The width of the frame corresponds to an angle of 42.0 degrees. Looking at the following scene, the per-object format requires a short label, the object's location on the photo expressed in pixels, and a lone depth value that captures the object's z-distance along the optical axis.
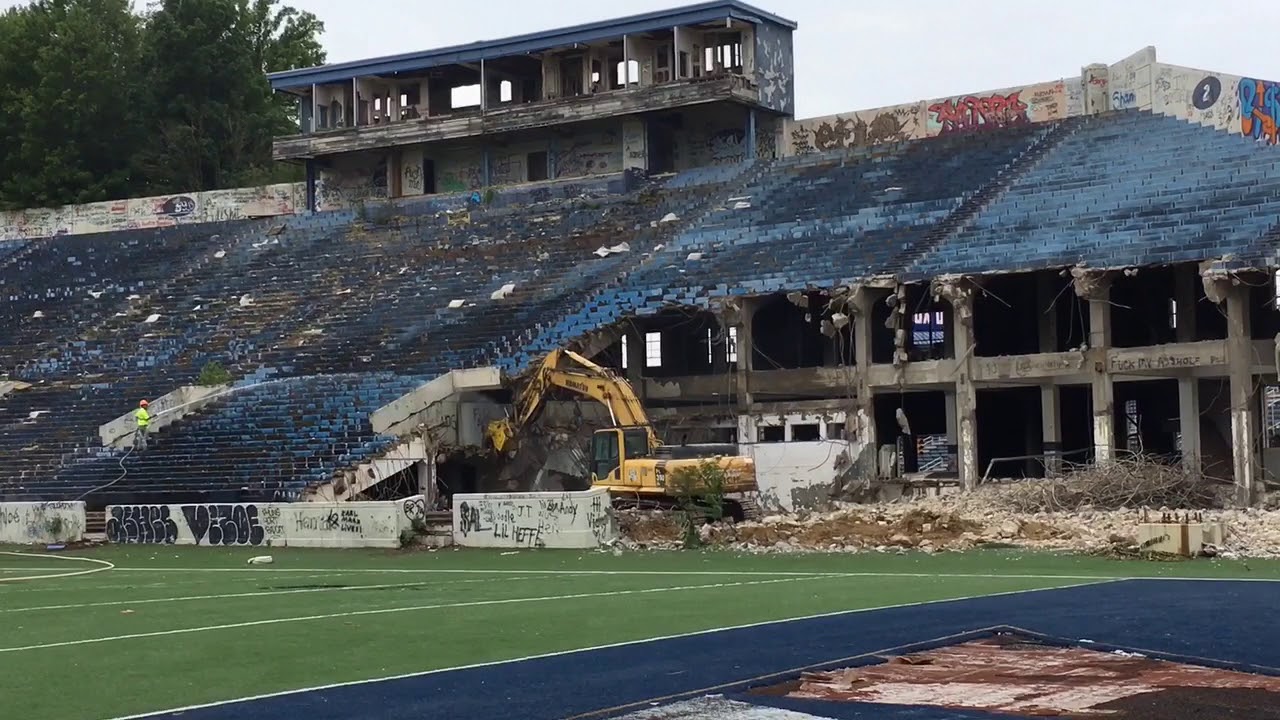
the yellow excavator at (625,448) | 34.12
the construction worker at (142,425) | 42.44
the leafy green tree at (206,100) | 75.31
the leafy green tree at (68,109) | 70.94
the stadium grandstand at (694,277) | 39.31
